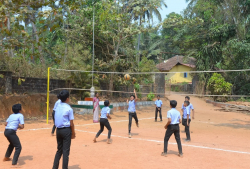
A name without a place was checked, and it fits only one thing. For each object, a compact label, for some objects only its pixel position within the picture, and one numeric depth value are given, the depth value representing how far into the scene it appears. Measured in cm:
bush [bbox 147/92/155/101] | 2230
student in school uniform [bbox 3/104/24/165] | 550
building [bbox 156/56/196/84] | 3509
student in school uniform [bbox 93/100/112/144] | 799
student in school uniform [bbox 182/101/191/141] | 856
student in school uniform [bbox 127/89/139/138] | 942
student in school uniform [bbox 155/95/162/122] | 1389
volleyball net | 1675
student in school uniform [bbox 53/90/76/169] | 457
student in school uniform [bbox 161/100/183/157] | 655
